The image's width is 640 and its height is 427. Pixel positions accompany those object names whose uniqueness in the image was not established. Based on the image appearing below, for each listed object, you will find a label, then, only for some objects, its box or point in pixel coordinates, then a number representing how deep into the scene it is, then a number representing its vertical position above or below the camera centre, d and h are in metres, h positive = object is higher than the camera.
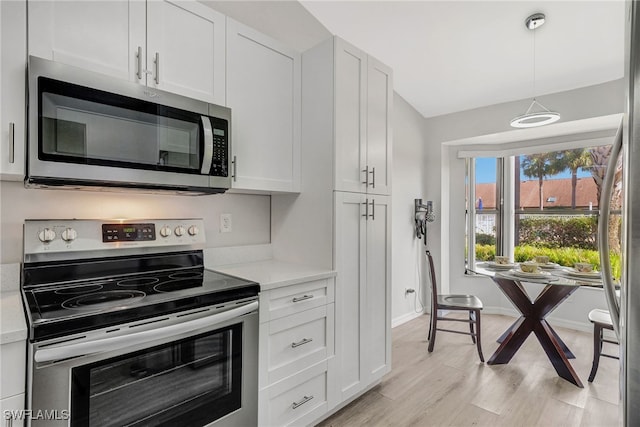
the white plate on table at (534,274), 2.50 -0.46
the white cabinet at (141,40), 1.31 +0.76
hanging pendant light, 2.46 +0.74
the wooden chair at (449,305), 2.86 -0.81
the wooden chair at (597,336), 2.37 -0.89
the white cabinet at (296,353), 1.60 -0.74
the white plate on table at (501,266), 2.89 -0.46
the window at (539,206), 3.64 +0.10
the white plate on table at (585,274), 2.42 -0.44
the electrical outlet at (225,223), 2.11 -0.07
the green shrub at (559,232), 3.67 -0.20
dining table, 2.45 -0.73
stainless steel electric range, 1.03 -0.42
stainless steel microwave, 1.23 +0.33
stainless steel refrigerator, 0.80 -0.05
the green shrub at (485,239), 4.26 -0.32
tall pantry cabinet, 1.98 +0.06
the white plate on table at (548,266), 2.80 -0.44
